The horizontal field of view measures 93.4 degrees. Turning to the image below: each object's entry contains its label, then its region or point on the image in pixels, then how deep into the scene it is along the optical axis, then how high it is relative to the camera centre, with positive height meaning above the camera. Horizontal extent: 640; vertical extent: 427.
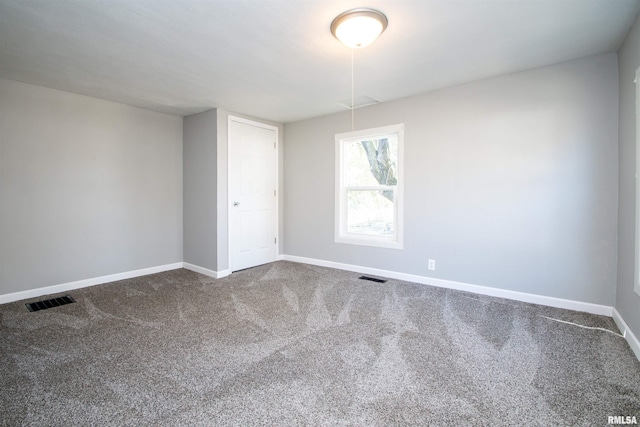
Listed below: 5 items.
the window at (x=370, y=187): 3.94 +0.26
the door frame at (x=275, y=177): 4.21 +0.44
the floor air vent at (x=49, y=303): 2.96 -0.99
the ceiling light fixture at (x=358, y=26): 1.99 +1.23
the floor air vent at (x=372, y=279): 3.82 -0.95
